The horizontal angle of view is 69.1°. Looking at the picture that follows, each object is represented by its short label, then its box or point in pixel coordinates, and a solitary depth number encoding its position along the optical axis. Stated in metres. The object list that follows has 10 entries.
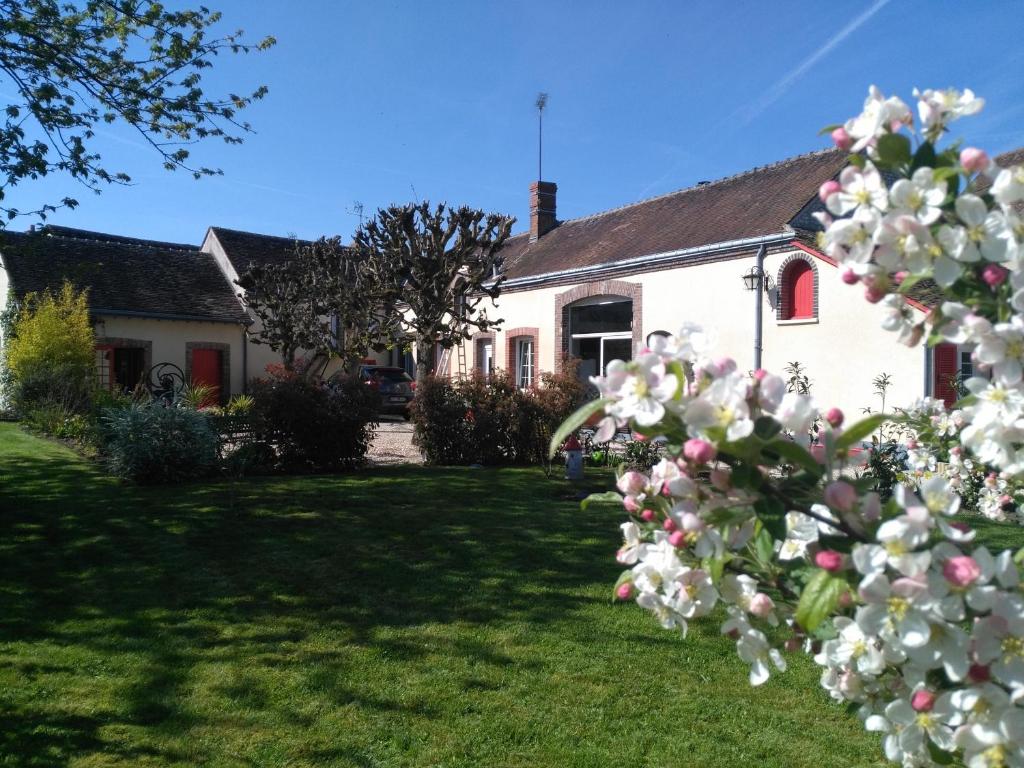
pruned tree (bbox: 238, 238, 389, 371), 16.33
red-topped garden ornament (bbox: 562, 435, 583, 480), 9.95
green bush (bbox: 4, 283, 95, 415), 15.74
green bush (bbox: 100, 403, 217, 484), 9.31
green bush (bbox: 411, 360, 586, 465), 11.48
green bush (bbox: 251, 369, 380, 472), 10.52
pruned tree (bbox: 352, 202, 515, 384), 13.37
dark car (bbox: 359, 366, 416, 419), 20.47
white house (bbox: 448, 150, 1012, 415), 11.73
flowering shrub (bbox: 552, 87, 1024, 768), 1.10
